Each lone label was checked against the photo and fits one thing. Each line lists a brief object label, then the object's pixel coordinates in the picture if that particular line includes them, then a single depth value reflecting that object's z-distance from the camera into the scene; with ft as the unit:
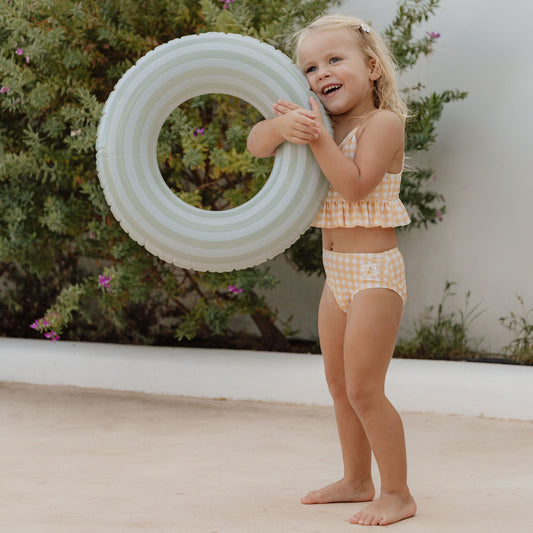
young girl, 7.54
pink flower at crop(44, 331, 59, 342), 14.43
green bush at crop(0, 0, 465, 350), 13.53
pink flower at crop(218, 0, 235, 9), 13.30
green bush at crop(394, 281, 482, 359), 14.67
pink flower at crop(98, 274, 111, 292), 13.80
